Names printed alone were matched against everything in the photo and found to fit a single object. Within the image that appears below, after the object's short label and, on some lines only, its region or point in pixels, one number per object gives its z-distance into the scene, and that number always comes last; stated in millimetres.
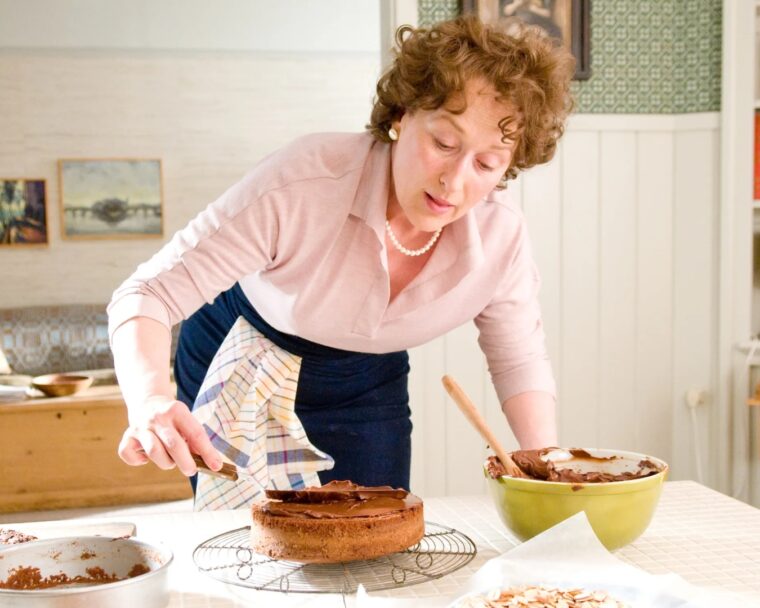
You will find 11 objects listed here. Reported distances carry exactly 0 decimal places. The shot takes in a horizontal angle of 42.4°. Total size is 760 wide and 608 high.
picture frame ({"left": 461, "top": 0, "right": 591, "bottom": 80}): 3162
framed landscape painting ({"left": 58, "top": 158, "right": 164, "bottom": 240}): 6406
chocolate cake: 1210
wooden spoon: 1345
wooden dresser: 4703
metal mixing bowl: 1053
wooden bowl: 4793
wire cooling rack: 1193
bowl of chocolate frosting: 1288
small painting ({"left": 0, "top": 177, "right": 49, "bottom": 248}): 6359
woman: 1486
